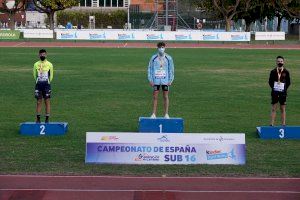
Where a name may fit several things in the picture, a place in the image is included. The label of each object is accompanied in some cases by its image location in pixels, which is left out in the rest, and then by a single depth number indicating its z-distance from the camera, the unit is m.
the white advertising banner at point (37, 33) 63.75
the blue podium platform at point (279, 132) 16.66
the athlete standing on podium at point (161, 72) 17.12
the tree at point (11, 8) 78.06
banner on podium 13.23
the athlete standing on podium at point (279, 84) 16.50
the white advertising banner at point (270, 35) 64.38
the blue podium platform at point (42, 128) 16.86
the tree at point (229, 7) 72.38
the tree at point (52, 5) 75.81
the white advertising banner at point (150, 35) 62.36
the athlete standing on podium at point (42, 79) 16.88
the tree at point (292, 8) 74.19
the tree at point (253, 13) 73.38
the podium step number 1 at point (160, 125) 16.38
